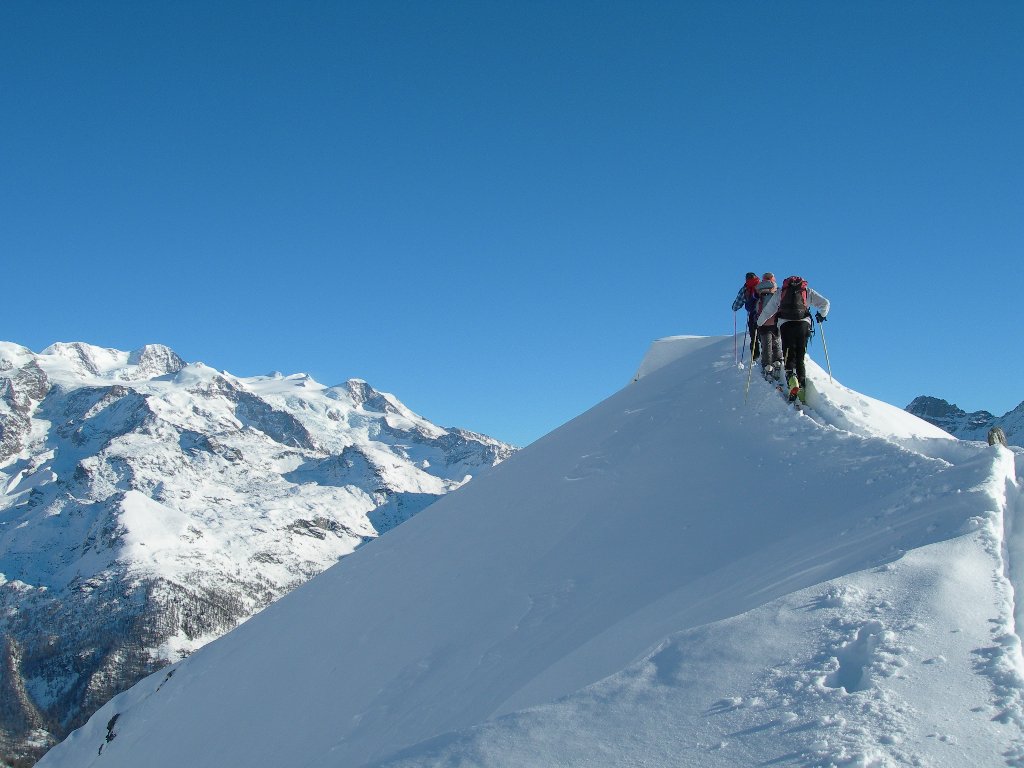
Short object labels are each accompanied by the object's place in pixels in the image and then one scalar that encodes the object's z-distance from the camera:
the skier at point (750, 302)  18.58
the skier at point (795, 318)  17.17
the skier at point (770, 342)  17.66
